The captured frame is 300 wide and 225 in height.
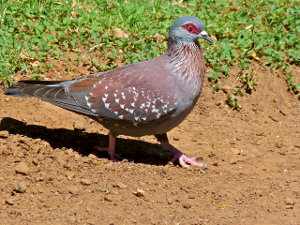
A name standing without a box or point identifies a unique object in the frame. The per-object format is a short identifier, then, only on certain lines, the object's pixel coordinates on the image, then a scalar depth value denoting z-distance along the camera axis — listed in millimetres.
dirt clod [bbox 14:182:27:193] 13141
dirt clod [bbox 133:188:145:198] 13406
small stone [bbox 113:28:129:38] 18500
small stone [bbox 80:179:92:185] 13664
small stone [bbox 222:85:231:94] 17650
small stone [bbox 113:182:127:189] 13641
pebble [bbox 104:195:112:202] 13187
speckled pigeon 14398
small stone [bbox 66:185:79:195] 13344
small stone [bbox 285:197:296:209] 13602
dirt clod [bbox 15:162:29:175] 13766
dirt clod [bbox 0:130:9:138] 14876
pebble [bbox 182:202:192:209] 13233
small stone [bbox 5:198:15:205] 12797
